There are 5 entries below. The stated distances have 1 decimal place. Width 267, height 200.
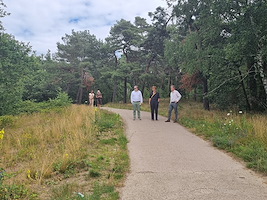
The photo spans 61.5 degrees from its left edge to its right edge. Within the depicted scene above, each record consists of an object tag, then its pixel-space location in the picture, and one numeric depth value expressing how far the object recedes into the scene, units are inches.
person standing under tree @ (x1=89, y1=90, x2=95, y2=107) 792.3
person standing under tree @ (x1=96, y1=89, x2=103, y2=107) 787.2
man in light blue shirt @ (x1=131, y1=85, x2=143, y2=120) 442.6
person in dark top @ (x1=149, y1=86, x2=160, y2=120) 442.0
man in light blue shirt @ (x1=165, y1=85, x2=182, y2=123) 418.2
